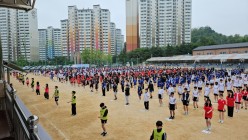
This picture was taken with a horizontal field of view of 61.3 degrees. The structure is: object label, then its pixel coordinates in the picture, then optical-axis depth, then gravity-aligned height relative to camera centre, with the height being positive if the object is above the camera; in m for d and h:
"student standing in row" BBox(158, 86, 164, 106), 14.26 -2.42
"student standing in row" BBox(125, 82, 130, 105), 14.84 -2.31
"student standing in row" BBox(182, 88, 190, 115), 11.52 -2.14
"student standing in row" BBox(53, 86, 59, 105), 14.89 -2.47
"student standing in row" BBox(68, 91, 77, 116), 12.15 -2.55
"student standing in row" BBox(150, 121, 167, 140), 5.30 -1.90
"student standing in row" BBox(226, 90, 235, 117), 11.00 -2.37
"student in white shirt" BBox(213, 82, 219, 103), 15.02 -2.22
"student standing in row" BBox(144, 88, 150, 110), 13.20 -2.60
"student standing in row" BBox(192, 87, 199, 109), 13.17 -2.25
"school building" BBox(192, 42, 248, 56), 49.99 +2.66
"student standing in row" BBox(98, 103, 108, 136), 8.80 -2.33
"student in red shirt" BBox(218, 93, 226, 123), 10.03 -2.27
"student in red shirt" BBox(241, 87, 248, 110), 12.78 -2.21
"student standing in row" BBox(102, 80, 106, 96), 18.74 -2.43
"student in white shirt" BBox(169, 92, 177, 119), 11.05 -2.37
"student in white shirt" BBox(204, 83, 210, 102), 14.28 -2.17
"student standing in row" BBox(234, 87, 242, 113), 12.13 -2.25
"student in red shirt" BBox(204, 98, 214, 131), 8.83 -2.14
